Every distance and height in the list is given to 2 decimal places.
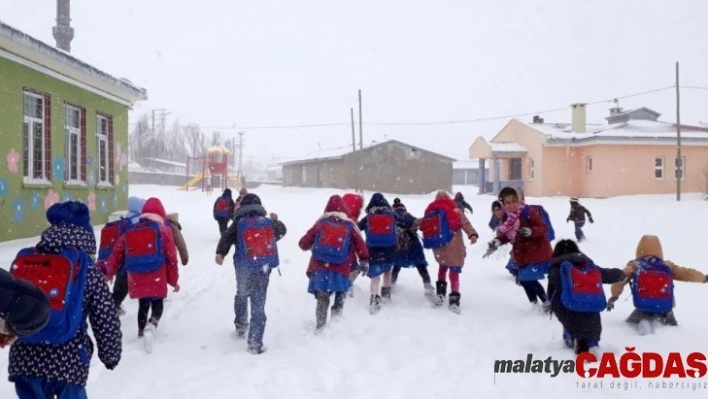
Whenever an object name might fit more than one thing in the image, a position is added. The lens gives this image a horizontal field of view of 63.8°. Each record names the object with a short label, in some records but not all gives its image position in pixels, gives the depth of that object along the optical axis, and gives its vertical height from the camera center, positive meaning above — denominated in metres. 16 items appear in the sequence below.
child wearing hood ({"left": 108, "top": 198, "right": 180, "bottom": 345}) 5.84 -0.82
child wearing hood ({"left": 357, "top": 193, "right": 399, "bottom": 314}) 7.62 -0.73
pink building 32.91 +2.40
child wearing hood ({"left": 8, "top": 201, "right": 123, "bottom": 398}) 3.04 -0.80
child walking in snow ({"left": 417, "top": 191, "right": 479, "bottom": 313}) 7.67 -0.74
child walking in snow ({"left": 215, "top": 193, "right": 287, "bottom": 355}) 5.85 -0.61
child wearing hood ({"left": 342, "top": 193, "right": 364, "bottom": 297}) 7.72 -0.12
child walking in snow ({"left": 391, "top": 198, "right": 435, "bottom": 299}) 8.27 -0.80
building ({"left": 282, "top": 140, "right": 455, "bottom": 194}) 44.53 +2.15
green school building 11.32 +1.56
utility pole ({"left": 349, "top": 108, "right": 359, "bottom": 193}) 41.60 +2.35
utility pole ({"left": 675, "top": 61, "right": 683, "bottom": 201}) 29.90 +4.09
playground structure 44.31 +2.25
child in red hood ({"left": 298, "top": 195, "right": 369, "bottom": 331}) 6.46 -0.65
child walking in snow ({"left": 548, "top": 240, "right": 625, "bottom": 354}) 5.46 -0.99
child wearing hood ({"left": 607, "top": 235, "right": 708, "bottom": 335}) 6.21 -0.93
